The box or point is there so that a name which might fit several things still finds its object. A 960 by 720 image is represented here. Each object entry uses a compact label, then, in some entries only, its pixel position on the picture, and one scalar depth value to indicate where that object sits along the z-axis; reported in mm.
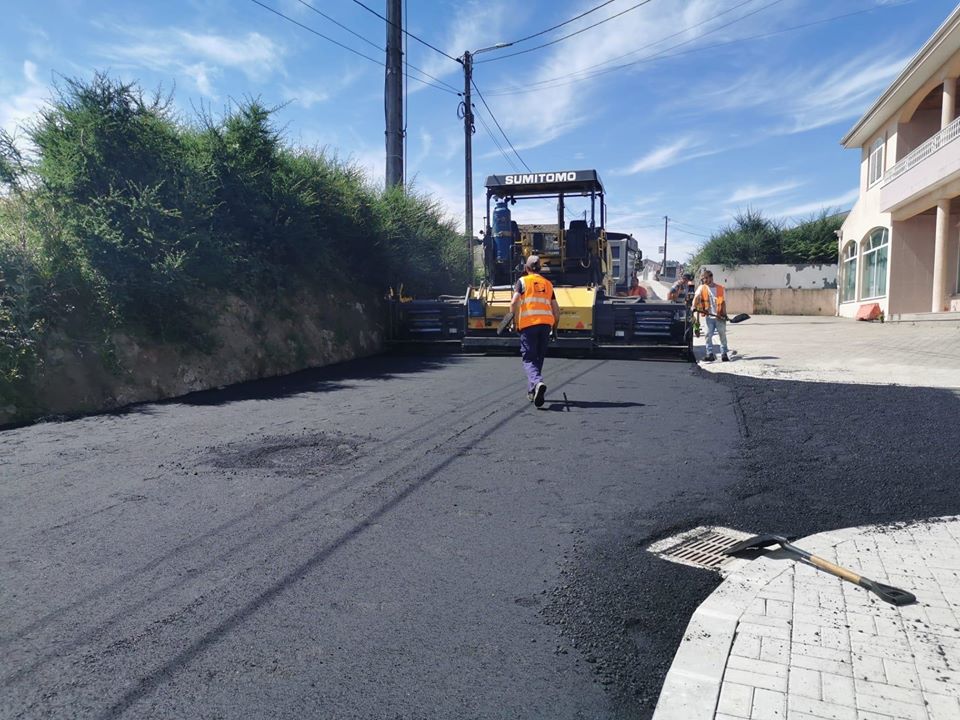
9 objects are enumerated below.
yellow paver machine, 12461
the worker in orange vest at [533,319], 7820
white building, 18234
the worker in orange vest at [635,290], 21769
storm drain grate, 3334
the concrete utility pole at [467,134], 23766
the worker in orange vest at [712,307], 12047
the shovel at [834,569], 2857
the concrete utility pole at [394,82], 14984
